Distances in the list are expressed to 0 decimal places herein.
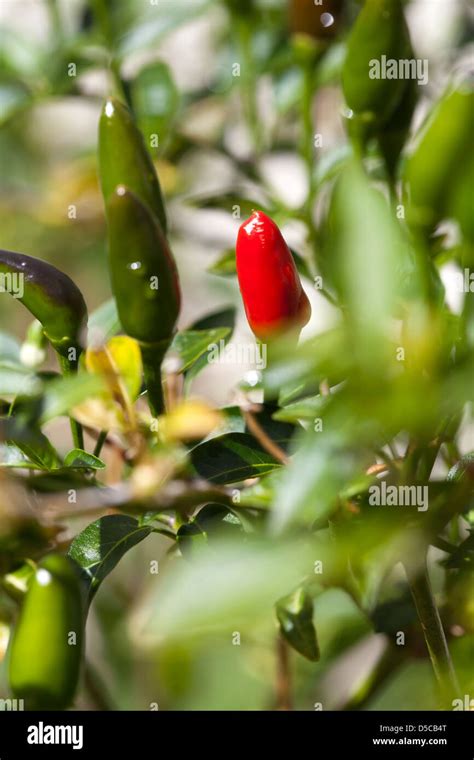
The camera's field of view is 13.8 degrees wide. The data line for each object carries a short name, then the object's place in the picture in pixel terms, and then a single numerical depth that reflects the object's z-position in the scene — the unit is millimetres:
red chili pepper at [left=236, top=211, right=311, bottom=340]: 378
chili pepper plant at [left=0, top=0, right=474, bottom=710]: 312
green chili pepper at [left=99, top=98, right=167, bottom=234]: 385
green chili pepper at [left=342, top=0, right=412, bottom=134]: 405
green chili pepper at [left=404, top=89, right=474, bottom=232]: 314
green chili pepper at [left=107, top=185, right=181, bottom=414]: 358
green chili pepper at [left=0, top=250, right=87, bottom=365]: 389
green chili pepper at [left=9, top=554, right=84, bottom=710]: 341
